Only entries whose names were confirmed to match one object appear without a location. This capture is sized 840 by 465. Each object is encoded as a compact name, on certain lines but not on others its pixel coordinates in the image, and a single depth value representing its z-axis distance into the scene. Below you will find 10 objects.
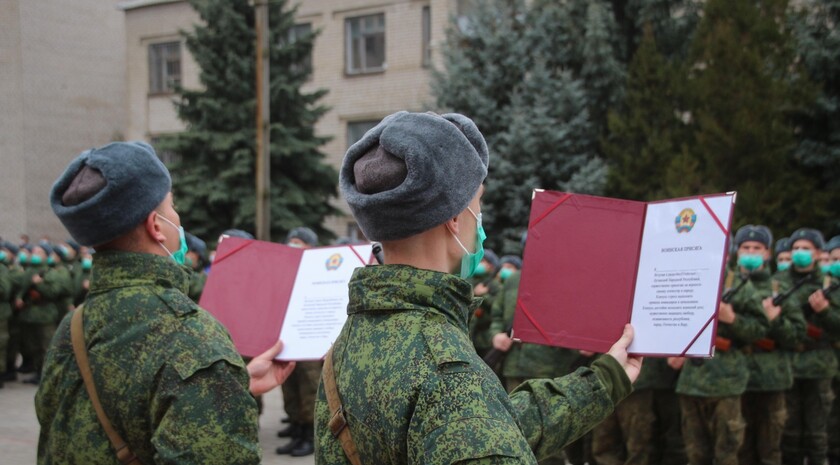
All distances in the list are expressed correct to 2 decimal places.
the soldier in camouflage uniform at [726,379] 6.70
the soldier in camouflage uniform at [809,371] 7.88
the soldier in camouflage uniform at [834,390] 7.88
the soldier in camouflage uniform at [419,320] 1.80
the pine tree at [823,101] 14.18
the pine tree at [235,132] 17.77
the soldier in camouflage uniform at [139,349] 2.42
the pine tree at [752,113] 13.81
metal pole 15.15
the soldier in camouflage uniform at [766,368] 7.12
